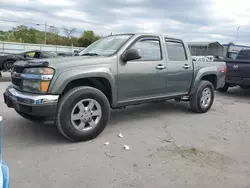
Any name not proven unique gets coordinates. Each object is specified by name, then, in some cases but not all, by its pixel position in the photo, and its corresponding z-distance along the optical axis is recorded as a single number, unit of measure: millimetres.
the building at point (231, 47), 27831
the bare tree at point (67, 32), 42712
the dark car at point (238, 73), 8570
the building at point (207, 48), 30719
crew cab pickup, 3756
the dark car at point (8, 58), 11977
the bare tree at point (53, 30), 40862
